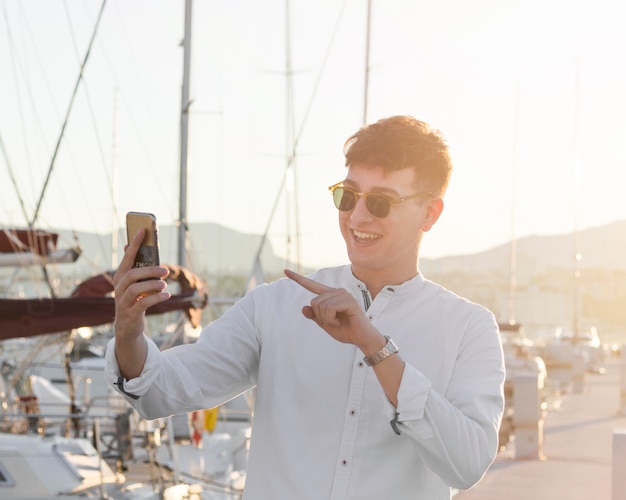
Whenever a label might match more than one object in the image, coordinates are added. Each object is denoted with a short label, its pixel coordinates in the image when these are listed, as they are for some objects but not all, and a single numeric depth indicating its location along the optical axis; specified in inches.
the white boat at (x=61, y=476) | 490.3
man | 100.7
